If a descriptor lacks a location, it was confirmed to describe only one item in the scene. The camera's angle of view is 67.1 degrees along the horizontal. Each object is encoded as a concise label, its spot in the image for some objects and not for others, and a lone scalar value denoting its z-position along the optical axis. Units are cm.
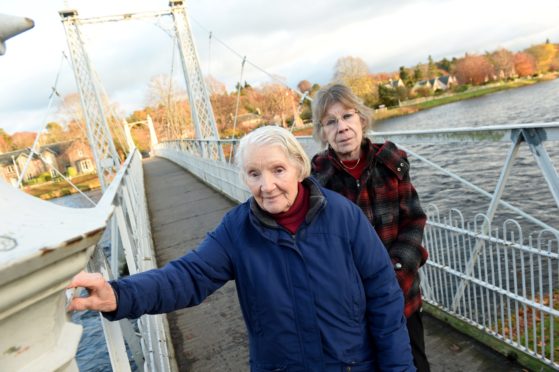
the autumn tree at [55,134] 5297
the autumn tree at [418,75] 8038
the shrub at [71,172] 4461
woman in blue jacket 128
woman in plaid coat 171
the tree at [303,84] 7288
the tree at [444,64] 8886
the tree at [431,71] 8369
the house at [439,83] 7231
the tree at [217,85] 4265
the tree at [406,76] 7362
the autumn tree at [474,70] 7431
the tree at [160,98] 4747
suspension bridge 52
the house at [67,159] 4612
